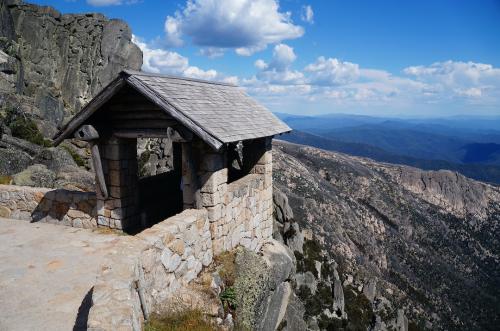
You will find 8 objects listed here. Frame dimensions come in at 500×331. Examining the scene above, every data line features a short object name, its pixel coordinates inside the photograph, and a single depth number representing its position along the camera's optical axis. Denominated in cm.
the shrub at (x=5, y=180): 1359
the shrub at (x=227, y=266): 816
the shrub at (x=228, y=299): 763
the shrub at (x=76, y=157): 2067
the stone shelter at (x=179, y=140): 821
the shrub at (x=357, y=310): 3023
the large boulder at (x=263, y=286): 804
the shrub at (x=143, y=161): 2080
